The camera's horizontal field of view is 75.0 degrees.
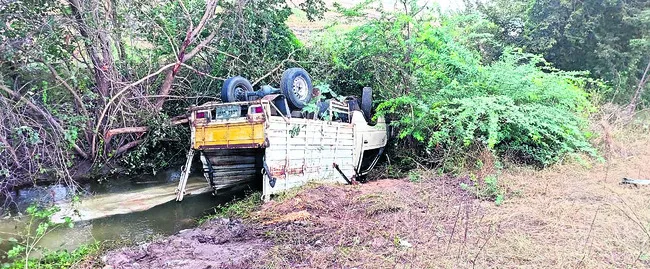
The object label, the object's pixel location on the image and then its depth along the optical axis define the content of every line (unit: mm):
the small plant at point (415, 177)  8981
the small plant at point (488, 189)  7180
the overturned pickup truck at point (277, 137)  7996
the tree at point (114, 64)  6973
